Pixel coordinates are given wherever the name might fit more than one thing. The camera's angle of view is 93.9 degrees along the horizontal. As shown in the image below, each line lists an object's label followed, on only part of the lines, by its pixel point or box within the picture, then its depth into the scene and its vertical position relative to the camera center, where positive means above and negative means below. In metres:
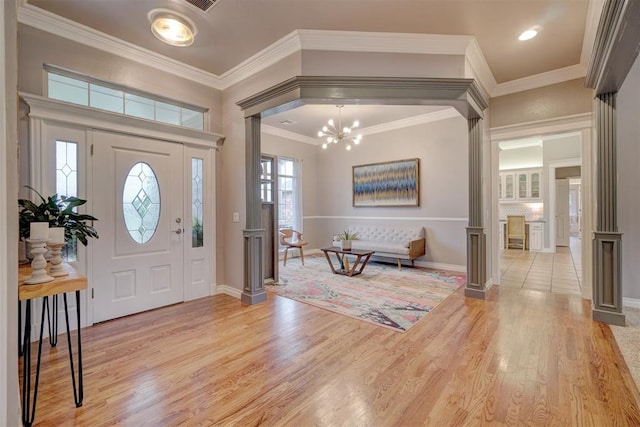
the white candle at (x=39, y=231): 1.69 -0.09
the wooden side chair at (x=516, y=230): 8.33 -0.51
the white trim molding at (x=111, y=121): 2.74 +1.00
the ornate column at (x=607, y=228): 3.05 -0.17
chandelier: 5.44 +1.49
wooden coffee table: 5.16 -0.86
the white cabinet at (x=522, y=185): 8.25 +0.78
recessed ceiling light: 3.06 +1.85
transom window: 2.97 +1.30
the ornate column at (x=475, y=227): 3.96 -0.19
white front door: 3.17 -0.11
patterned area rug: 3.43 -1.13
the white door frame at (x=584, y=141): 3.75 +0.90
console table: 1.57 -0.43
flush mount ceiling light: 2.75 +1.80
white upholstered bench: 5.79 -0.60
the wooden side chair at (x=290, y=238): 6.35 -0.59
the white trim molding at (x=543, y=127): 3.81 +1.16
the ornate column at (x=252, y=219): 3.82 -0.07
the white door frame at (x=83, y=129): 2.73 +0.93
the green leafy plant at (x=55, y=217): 2.04 -0.01
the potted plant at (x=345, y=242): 5.38 -0.52
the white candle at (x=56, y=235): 1.83 -0.12
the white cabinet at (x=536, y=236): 8.02 -0.65
